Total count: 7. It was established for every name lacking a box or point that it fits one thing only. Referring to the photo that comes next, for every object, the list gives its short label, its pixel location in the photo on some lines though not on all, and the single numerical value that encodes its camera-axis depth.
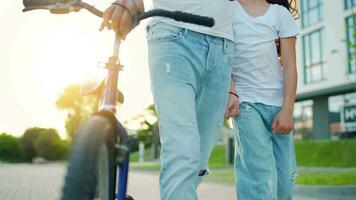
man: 2.54
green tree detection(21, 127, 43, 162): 54.97
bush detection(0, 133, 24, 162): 54.78
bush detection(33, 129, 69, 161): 52.75
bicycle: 1.89
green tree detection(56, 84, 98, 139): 75.44
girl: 3.32
